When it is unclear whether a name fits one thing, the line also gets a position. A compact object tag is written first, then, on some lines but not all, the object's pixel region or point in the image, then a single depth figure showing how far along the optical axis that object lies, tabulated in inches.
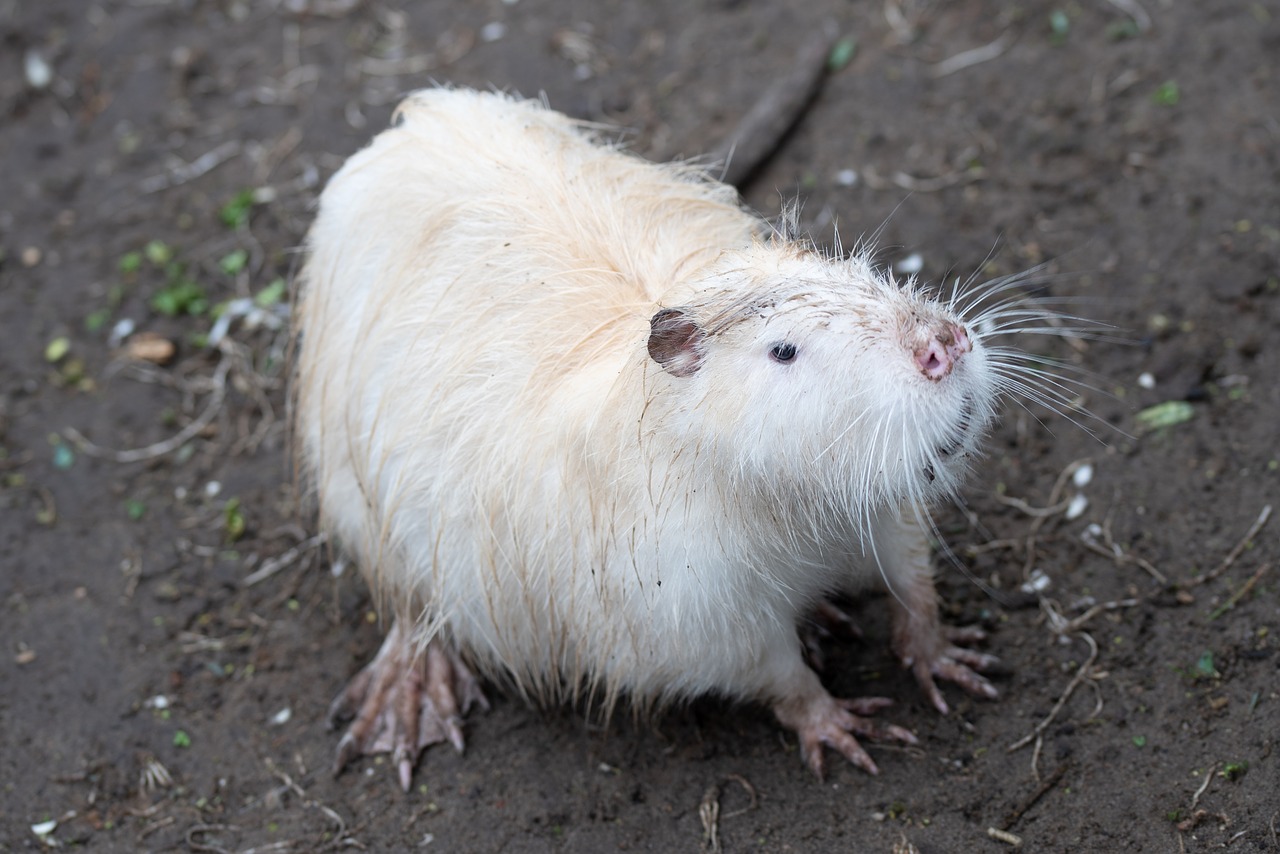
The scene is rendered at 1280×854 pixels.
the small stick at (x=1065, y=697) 122.8
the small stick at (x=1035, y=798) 116.0
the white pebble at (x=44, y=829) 133.4
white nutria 97.0
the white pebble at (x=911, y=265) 172.9
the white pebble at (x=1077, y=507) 142.6
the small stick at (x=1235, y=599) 126.3
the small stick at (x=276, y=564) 158.4
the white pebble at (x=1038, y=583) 137.2
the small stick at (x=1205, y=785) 111.8
